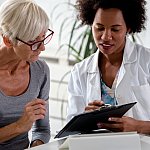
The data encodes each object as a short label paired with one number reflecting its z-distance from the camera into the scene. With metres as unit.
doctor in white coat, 2.09
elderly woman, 1.88
